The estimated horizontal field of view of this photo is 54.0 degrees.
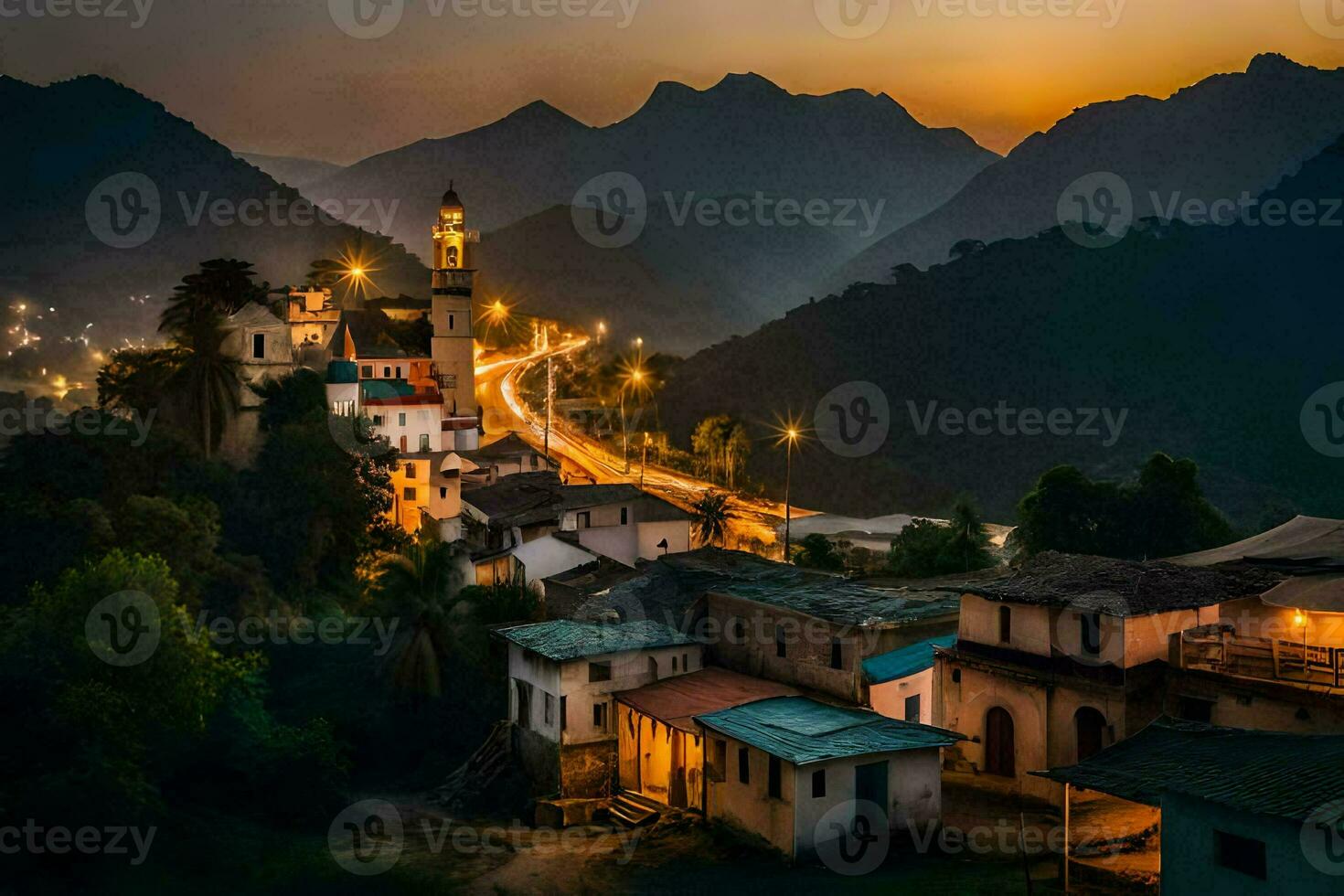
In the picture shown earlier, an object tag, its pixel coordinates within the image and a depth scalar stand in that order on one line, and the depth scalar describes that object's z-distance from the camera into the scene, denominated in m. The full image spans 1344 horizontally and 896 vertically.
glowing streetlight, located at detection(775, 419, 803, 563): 91.64
